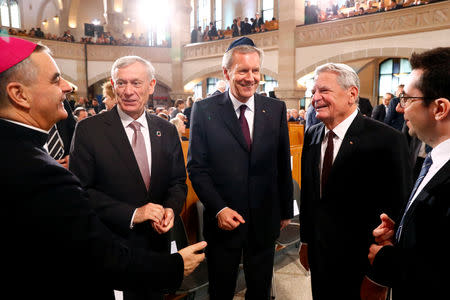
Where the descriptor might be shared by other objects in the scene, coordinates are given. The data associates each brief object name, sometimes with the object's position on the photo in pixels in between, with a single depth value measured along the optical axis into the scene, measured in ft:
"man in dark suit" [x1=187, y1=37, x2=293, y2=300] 5.50
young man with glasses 2.91
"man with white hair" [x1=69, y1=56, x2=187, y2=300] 4.79
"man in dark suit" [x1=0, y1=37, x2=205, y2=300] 2.61
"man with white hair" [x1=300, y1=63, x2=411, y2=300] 5.21
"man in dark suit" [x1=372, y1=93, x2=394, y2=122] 21.03
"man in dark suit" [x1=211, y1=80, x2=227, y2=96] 15.62
